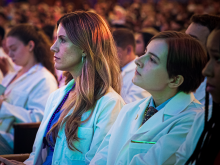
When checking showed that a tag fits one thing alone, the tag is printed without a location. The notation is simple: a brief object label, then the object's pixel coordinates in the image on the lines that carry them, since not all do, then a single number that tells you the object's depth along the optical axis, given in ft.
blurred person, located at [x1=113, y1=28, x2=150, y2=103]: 11.40
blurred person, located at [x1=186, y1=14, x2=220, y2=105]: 9.27
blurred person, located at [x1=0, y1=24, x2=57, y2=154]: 10.02
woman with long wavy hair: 8.15
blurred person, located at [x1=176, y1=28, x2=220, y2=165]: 7.00
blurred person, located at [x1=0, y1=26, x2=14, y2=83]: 12.83
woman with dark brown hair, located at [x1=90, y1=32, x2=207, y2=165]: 7.35
